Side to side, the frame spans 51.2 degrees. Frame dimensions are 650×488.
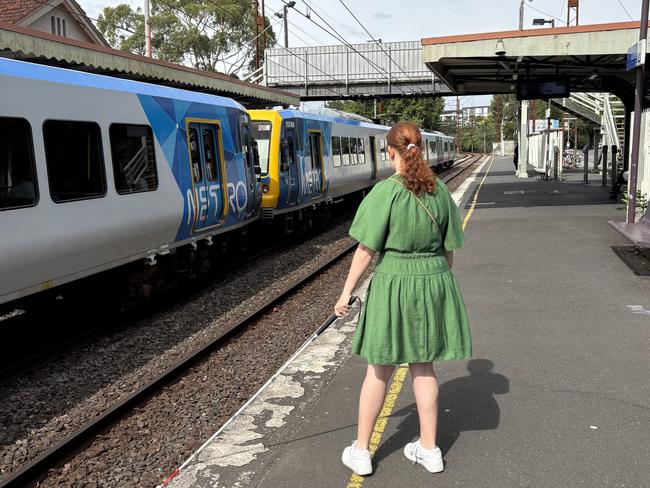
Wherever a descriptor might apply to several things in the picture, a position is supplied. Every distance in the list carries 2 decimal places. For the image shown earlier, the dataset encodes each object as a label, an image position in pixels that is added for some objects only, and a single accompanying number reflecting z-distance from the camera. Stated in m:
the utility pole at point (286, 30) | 39.78
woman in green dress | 3.55
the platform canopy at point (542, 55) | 15.27
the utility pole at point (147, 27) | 23.34
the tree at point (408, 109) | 61.00
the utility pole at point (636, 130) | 11.98
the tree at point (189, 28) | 48.47
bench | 9.62
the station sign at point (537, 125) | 44.44
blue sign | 11.47
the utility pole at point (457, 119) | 94.36
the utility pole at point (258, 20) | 31.31
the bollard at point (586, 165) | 25.55
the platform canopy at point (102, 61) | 9.38
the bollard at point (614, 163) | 19.53
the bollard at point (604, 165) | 21.90
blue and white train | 5.87
